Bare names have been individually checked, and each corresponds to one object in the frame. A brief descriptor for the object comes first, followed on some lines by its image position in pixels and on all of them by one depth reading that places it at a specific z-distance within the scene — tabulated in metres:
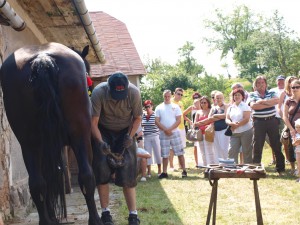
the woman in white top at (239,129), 10.63
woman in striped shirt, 11.91
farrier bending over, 5.80
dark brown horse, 4.53
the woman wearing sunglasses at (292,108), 9.48
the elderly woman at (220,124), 11.38
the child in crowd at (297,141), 9.16
